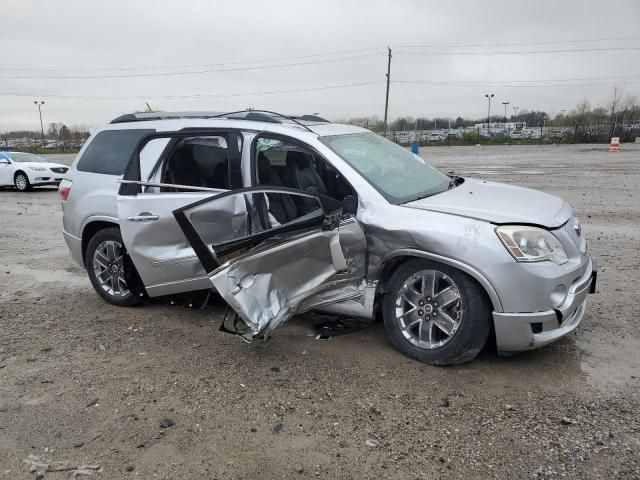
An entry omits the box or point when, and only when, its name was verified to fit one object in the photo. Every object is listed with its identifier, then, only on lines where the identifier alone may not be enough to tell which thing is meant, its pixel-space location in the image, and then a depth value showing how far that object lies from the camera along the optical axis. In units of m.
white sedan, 17.52
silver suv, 3.68
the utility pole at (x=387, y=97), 50.31
